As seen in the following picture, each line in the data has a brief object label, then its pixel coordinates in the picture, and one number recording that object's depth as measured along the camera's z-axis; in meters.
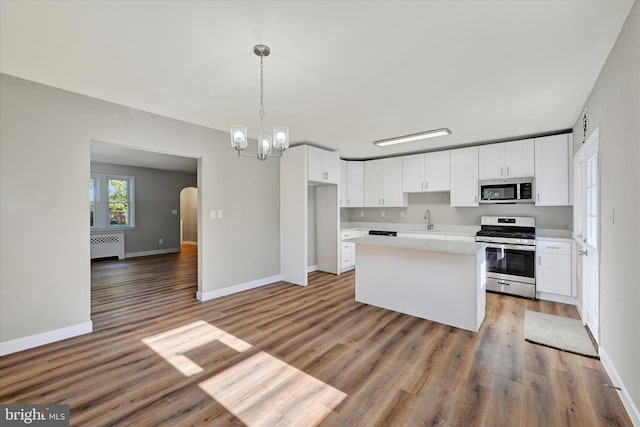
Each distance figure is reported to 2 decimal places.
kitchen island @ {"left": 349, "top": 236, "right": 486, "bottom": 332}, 3.04
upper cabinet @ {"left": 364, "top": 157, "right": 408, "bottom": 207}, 5.81
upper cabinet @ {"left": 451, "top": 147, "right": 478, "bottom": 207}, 4.86
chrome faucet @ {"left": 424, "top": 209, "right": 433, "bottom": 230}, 5.69
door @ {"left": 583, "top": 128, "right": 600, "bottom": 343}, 2.65
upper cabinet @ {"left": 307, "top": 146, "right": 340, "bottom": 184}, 4.89
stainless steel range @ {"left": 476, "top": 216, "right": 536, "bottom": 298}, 4.12
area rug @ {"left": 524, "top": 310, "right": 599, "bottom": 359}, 2.66
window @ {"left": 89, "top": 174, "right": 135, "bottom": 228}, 7.32
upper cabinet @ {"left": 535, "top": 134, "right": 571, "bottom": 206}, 4.08
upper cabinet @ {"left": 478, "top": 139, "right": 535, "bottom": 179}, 4.37
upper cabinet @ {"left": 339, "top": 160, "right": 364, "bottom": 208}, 5.99
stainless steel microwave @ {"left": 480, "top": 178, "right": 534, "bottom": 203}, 4.38
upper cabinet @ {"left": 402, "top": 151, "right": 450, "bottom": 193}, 5.20
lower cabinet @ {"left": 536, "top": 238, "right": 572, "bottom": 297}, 3.90
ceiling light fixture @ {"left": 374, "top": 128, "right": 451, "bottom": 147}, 4.19
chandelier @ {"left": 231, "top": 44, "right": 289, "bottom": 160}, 2.50
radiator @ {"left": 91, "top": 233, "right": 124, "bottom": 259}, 7.17
